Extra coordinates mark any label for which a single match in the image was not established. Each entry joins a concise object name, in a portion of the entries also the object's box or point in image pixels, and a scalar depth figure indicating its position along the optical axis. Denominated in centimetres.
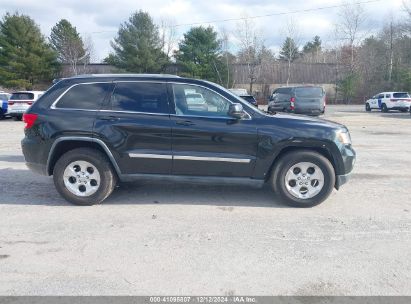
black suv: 486
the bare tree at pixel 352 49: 4947
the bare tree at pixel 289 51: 5362
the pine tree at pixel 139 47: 4406
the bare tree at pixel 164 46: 4794
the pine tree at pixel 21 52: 3897
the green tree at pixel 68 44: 4697
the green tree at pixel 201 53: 4562
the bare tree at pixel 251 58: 5131
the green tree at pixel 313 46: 8146
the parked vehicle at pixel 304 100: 1772
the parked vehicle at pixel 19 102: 1956
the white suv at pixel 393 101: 2750
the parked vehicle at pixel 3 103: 2052
